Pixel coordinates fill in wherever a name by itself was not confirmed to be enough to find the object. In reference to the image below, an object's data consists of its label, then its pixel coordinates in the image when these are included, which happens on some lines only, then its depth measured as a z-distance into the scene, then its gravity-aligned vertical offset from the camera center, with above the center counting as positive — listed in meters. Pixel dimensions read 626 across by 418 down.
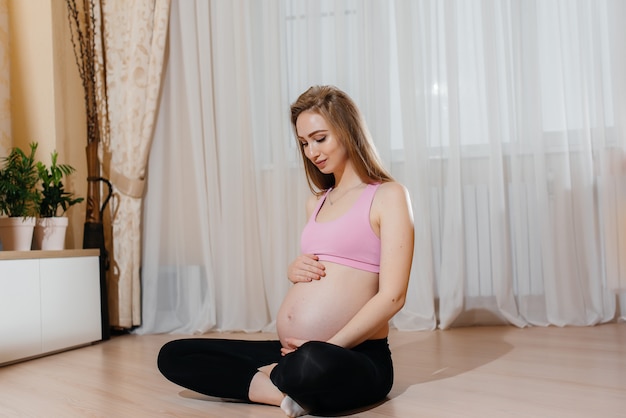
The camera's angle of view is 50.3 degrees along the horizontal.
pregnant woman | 1.50 -0.15
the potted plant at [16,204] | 2.69 +0.14
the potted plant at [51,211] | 2.82 +0.11
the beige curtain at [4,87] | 3.09 +0.70
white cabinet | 2.48 -0.26
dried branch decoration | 3.26 +0.89
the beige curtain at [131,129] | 3.23 +0.51
